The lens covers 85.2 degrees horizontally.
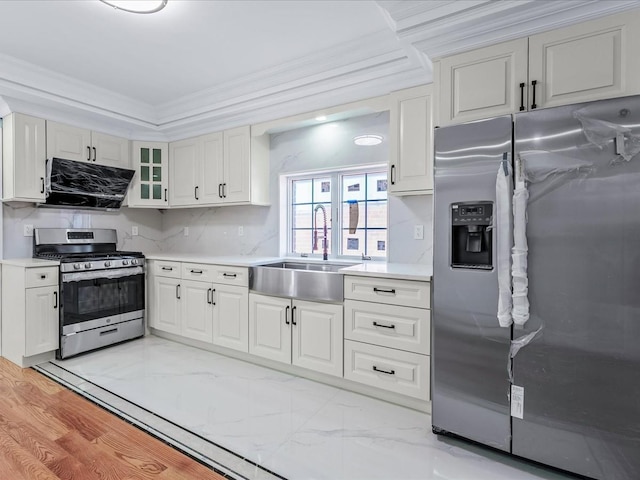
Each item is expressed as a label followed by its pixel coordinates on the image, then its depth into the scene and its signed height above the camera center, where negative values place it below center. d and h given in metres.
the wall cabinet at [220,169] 3.46 +0.70
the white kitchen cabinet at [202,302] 3.04 -0.62
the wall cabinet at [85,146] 3.29 +0.91
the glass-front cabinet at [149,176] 3.93 +0.68
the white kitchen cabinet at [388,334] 2.18 -0.64
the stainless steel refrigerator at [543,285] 1.52 -0.23
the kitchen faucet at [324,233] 3.33 +0.04
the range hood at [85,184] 3.26 +0.52
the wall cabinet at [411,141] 2.48 +0.70
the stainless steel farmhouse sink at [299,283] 2.52 -0.36
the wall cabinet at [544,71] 1.60 +0.85
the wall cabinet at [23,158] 3.06 +0.70
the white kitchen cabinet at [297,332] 2.54 -0.74
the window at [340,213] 3.14 +0.23
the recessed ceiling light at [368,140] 3.01 +0.85
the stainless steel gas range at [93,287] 3.07 -0.49
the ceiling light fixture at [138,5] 1.96 +1.32
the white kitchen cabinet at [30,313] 2.88 -0.66
